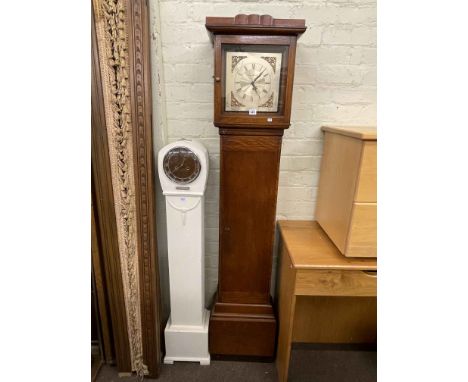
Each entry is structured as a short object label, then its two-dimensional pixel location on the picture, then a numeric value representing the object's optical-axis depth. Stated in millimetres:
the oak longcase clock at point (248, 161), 1067
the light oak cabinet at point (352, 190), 1029
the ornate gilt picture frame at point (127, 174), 1081
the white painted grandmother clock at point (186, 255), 1222
